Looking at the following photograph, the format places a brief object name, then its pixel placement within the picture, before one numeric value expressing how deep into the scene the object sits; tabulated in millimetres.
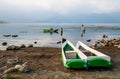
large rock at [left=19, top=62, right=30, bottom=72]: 4953
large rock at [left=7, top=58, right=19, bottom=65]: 6046
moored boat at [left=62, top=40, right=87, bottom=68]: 5136
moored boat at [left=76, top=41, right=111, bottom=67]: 5195
